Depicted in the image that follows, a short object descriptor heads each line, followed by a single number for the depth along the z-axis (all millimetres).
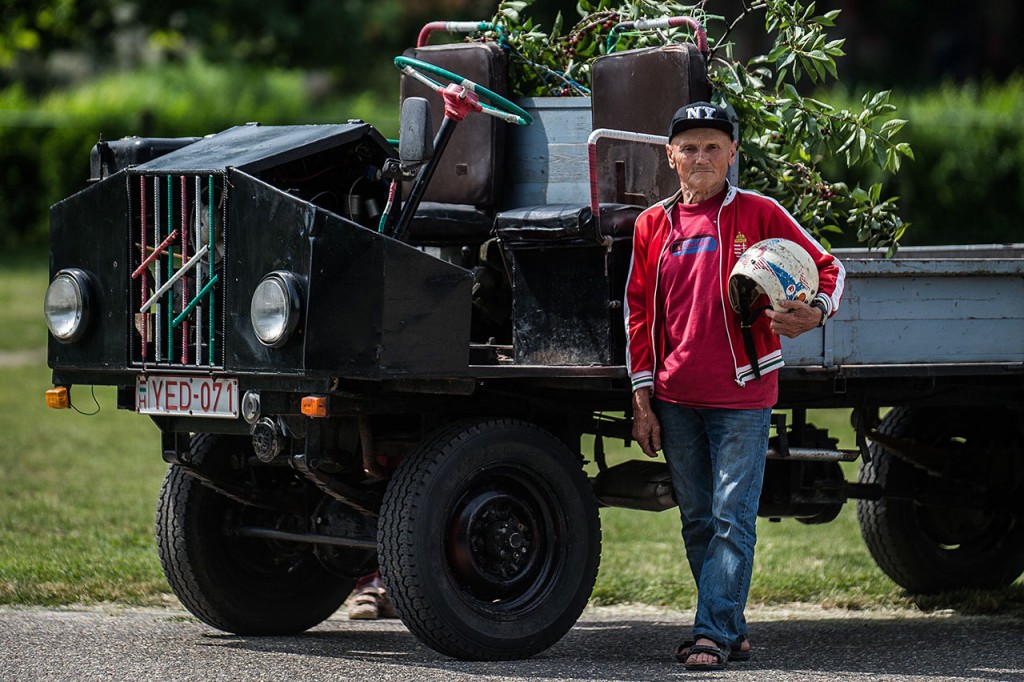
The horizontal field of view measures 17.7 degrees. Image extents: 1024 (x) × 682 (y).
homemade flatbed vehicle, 11461
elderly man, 11820
